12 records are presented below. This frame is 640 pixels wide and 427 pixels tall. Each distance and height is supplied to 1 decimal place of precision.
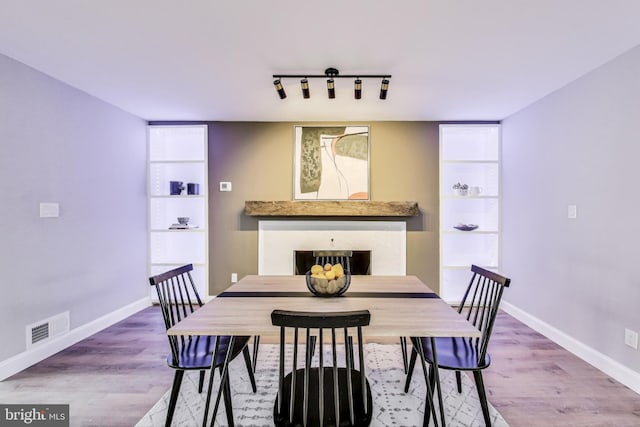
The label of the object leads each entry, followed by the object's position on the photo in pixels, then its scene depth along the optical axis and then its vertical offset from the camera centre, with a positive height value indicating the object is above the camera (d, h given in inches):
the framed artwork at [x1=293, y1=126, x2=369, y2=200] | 156.1 +23.3
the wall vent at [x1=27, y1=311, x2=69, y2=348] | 96.7 -39.0
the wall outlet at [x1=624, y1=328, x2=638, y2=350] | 84.5 -35.7
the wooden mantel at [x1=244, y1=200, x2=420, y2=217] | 150.3 +0.1
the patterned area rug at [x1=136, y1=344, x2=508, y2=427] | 72.0 -48.4
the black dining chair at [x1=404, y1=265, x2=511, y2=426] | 64.3 -31.9
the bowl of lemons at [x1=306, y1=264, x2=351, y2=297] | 72.5 -17.0
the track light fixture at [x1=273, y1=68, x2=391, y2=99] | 98.3 +42.2
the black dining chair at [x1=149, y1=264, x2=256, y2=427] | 64.2 -31.8
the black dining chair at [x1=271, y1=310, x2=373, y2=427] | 46.5 -31.9
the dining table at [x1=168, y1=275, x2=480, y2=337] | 55.9 -21.4
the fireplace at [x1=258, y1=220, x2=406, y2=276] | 155.2 -16.7
